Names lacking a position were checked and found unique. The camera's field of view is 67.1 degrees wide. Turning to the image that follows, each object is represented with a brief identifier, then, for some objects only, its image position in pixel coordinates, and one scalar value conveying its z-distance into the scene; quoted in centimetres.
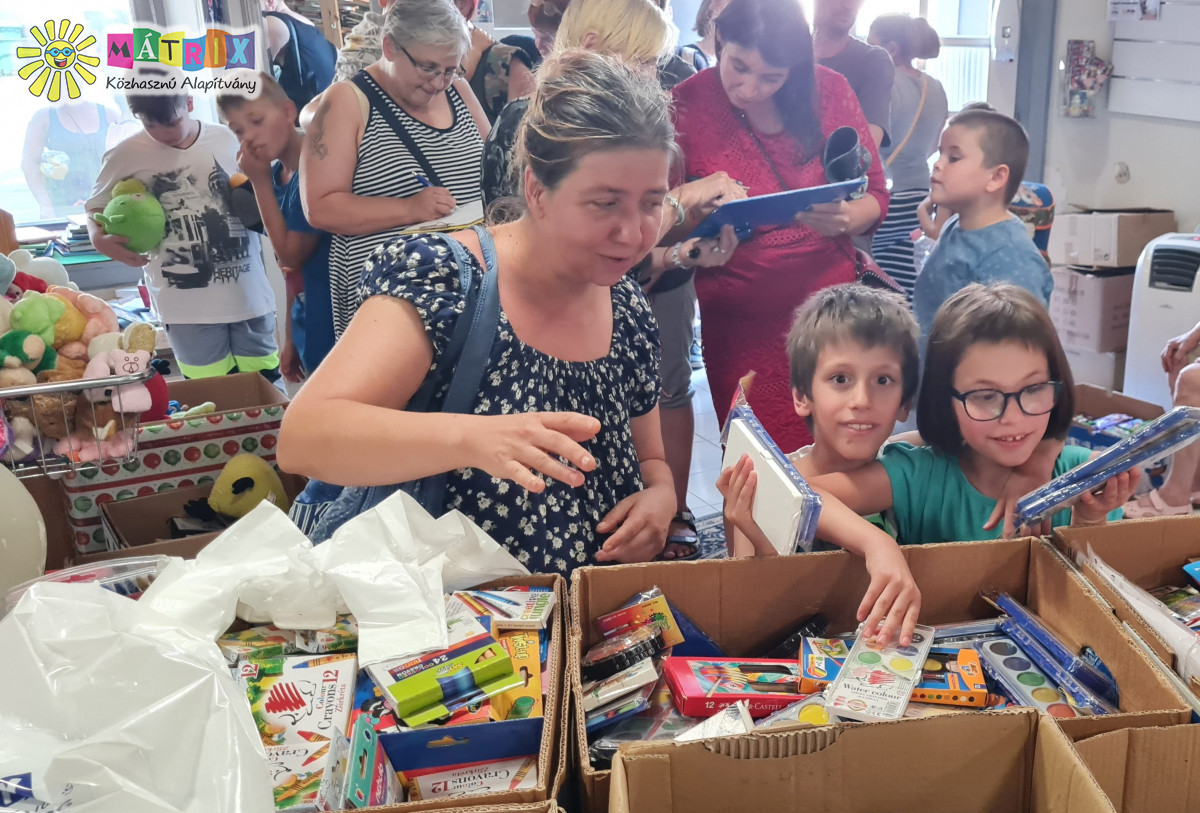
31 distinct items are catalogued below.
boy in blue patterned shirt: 199
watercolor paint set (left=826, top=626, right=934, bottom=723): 83
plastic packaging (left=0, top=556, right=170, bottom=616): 99
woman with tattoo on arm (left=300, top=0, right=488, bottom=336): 213
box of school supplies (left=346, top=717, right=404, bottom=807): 72
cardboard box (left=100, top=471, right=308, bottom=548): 188
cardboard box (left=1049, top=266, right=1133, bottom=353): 362
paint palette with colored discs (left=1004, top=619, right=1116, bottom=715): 87
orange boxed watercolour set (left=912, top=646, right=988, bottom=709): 88
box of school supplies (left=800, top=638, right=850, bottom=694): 90
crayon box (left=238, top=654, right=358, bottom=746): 79
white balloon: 107
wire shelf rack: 129
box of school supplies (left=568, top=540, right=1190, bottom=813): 100
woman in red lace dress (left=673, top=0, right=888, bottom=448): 194
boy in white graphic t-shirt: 273
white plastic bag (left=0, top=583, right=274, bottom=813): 66
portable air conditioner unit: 308
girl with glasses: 124
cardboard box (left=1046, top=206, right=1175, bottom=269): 352
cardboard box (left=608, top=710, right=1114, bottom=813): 74
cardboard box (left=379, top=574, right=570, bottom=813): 77
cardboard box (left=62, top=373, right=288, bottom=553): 185
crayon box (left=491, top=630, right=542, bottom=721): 83
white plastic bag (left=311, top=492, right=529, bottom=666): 90
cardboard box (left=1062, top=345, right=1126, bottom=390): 372
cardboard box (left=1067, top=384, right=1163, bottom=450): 221
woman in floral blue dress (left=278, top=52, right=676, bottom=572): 101
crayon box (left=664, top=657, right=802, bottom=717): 87
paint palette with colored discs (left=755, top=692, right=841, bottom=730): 84
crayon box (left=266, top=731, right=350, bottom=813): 70
